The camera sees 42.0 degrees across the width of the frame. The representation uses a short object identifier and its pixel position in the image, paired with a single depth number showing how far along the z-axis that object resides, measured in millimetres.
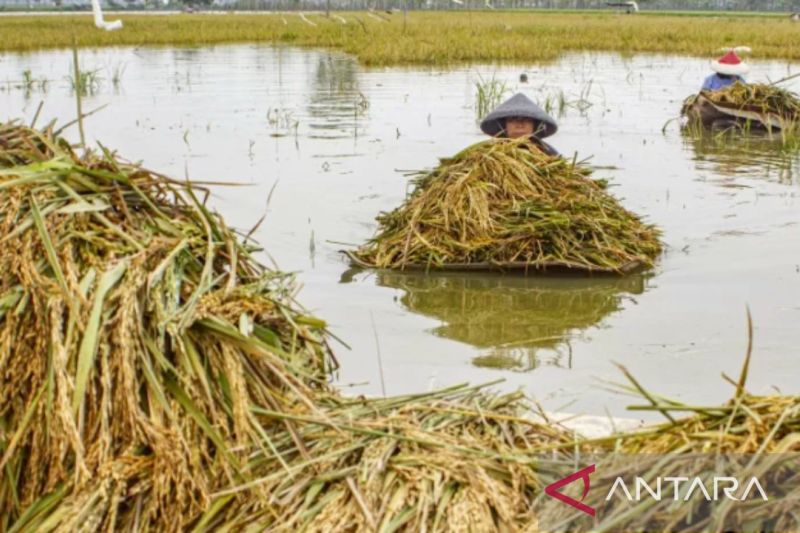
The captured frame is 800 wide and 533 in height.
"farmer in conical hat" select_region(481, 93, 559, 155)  7129
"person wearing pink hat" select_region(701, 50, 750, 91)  12531
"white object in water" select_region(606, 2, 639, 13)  67875
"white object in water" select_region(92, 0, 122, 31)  35125
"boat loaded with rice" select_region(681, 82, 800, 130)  12094
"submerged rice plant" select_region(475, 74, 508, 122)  13539
